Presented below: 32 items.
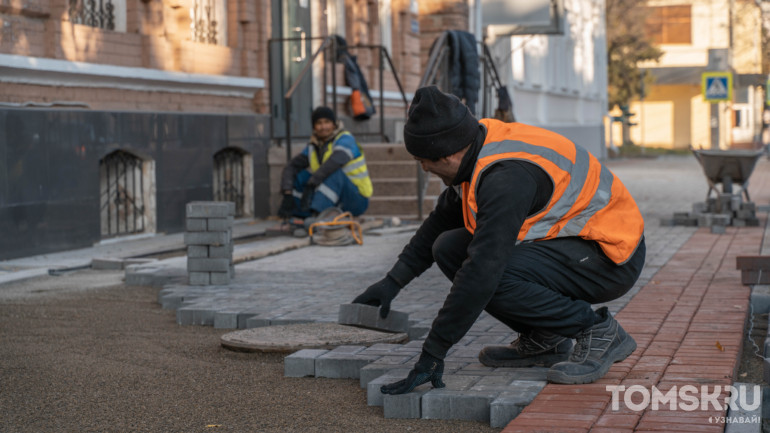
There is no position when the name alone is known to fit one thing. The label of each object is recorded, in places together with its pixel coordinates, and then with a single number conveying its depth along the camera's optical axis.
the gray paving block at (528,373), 5.07
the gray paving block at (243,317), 7.24
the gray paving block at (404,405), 4.82
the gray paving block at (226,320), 7.26
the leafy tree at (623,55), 48.16
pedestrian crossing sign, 21.98
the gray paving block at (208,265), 8.71
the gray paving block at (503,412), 4.62
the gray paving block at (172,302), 8.03
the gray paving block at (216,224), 8.64
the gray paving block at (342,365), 5.64
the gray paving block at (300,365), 5.73
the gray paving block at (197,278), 8.73
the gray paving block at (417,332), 6.52
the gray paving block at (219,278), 8.74
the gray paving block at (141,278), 9.23
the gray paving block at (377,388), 5.07
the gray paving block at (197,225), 8.68
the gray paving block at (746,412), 4.28
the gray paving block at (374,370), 5.34
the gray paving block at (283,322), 6.97
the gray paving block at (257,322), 7.00
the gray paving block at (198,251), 8.71
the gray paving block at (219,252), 8.68
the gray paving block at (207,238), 8.67
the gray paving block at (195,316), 7.40
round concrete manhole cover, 6.14
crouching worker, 4.56
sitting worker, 12.27
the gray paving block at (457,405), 4.73
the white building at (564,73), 28.81
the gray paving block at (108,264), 10.35
